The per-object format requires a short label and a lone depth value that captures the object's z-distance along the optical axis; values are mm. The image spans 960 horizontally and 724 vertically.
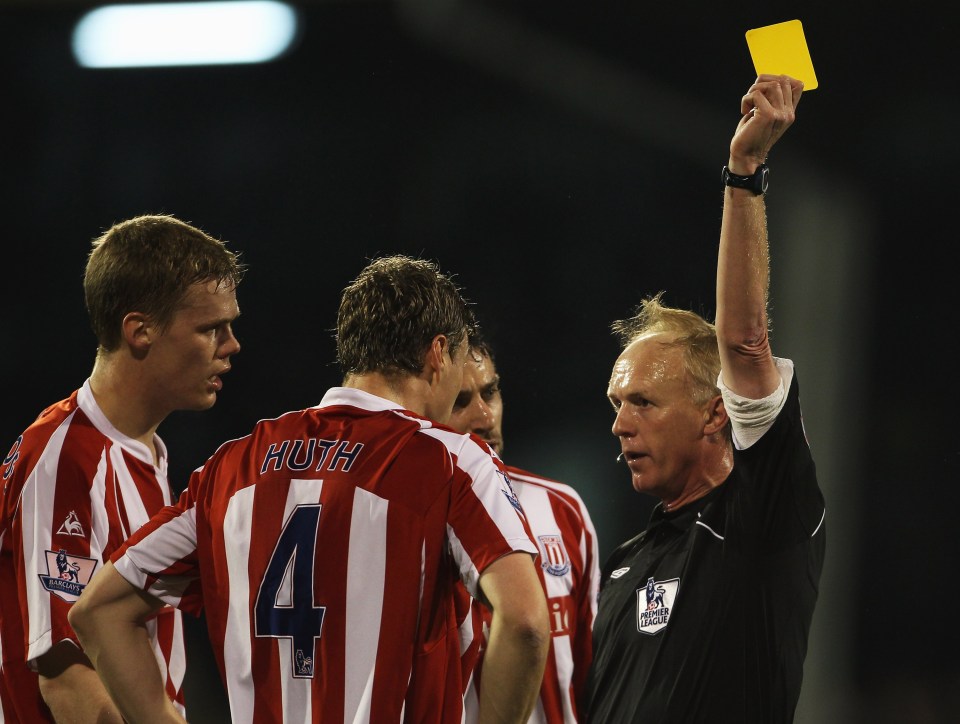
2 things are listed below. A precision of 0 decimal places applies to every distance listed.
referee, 18905
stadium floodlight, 29994
